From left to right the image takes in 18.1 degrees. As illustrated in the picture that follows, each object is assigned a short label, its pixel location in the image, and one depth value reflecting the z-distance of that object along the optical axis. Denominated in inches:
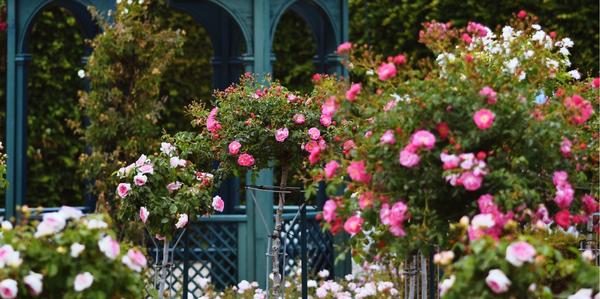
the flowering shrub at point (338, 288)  479.0
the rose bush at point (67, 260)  253.5
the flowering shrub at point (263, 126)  391.5
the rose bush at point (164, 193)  382.6
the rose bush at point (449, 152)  271.2
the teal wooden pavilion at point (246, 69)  551.8
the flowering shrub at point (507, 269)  242.5
